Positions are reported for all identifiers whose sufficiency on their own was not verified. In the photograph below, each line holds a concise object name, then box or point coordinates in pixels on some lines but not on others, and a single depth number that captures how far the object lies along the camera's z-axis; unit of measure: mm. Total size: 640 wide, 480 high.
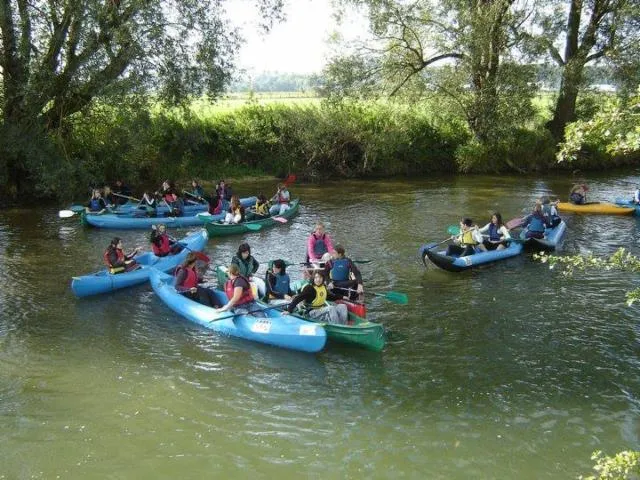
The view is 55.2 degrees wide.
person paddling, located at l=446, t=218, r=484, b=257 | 14320
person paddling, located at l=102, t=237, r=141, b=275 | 12641
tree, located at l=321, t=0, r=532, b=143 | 25344
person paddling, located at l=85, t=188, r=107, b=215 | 18422
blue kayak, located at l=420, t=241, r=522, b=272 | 13641
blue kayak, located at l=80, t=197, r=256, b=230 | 18016
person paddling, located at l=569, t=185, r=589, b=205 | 20500
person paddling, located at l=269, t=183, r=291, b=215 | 19594
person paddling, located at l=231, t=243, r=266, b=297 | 11273
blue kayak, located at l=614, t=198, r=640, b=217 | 19531
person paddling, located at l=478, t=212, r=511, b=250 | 14820
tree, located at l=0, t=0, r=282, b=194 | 18500
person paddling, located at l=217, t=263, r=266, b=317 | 10328
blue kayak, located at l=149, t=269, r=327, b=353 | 9523
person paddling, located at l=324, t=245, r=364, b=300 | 10883
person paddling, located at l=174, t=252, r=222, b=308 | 11305
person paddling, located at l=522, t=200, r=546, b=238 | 15609
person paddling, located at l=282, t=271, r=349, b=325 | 9914
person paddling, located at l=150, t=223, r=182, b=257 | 13922
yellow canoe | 19583
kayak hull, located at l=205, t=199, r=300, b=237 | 17125
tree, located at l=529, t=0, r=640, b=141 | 25666
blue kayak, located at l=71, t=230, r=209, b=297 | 12062
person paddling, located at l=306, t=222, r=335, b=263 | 13117
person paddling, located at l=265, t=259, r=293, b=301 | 10875
